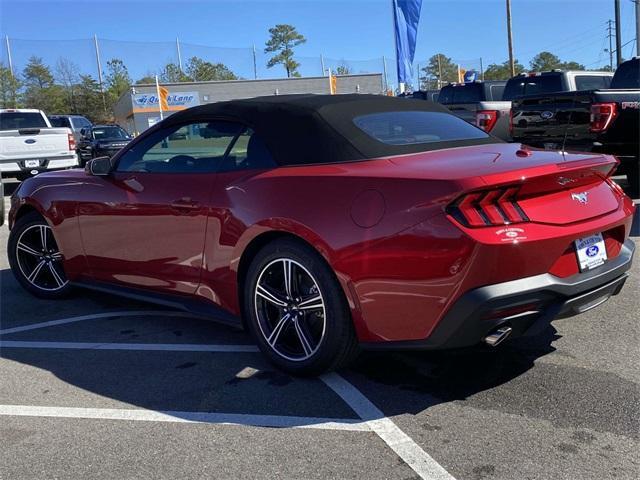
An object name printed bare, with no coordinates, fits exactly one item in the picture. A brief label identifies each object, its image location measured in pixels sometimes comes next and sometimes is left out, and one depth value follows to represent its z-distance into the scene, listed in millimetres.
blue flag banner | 20156
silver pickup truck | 10844
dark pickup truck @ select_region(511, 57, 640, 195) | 7738
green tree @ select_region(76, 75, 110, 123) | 68938
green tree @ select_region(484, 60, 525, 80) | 65500
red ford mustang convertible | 2904
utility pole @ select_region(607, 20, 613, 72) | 51750
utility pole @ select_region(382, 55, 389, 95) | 59681
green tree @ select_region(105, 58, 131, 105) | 72188
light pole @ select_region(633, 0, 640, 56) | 23347
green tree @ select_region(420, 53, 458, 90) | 83750
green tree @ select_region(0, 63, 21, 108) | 56781
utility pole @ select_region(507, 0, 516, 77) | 32562
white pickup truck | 14281
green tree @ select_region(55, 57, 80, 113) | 67312
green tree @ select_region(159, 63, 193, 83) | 76250
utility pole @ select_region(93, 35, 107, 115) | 70250
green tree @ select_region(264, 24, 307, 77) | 84938
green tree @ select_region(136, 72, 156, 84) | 79875
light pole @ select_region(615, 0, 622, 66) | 30286
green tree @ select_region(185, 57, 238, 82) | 79875
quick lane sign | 53531
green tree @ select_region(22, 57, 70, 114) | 60747
